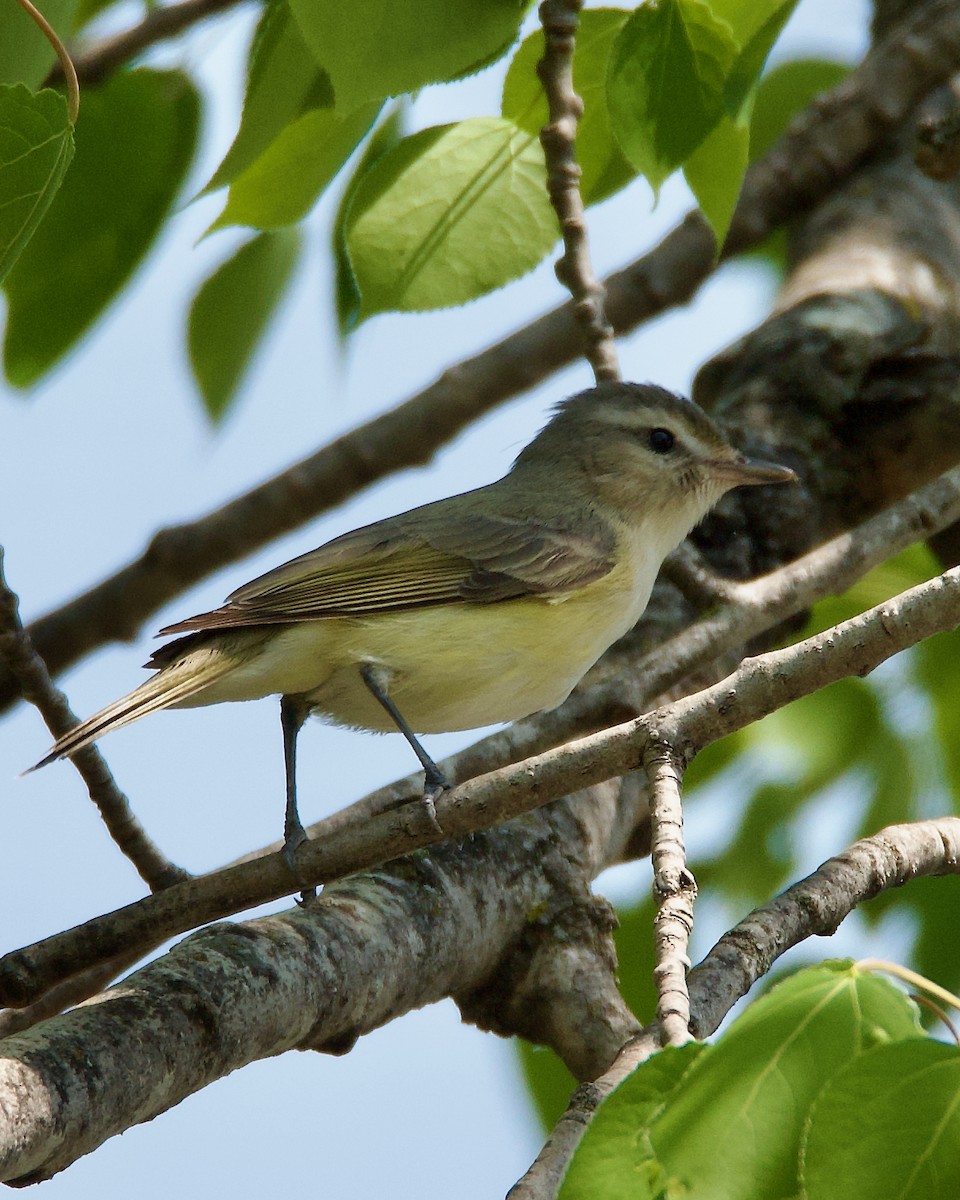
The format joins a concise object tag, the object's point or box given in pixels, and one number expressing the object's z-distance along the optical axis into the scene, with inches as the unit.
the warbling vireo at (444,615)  303.3
